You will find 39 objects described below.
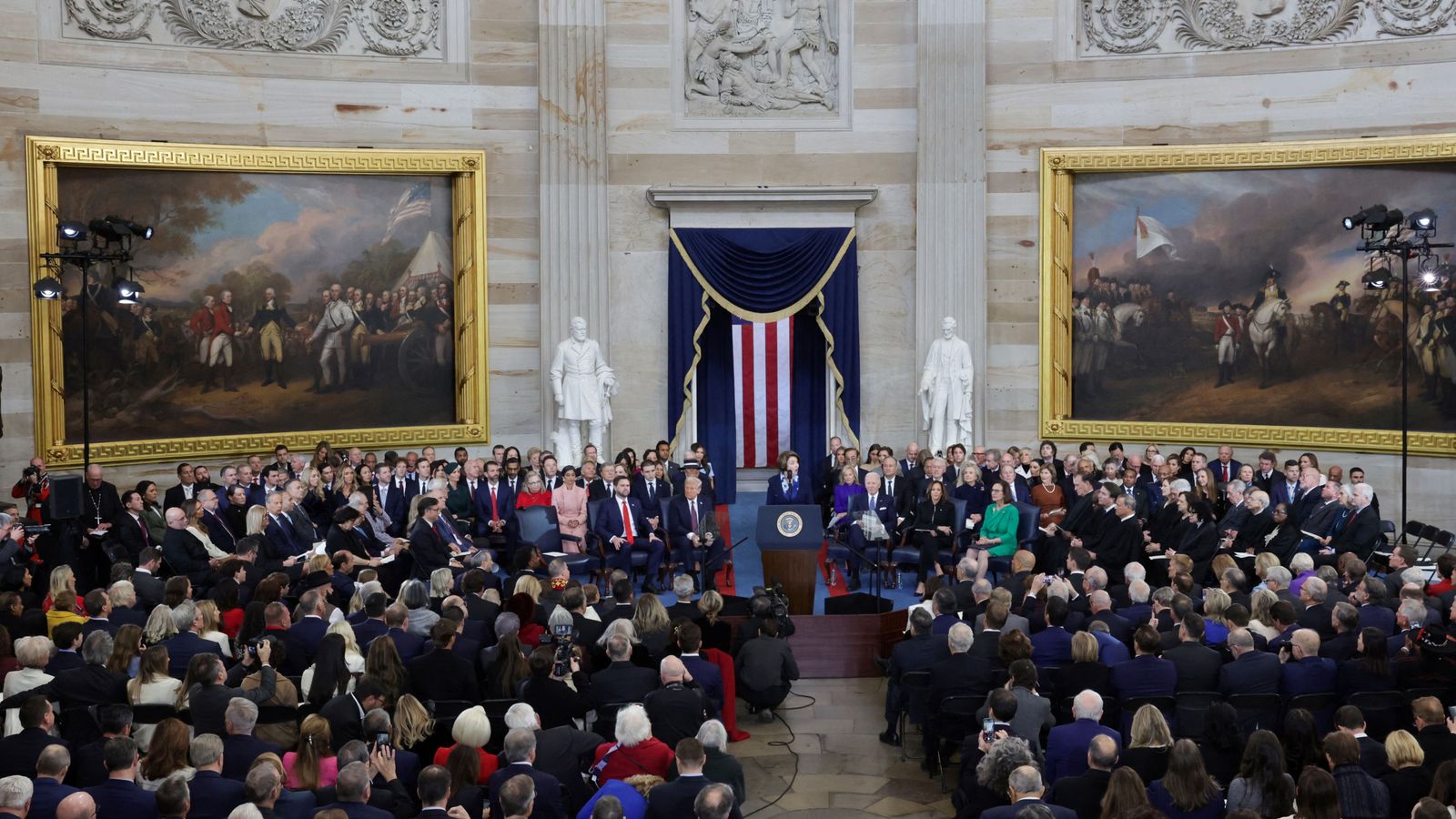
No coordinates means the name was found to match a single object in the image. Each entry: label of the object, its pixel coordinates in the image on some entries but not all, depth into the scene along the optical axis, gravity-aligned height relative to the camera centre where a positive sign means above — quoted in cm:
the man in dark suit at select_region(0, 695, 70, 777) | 898 -219
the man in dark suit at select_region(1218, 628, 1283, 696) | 1087 -215
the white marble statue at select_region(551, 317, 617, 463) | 2105 -7
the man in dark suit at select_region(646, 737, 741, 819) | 859 -236
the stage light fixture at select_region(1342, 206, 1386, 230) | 1853 +207
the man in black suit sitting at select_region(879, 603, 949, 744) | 1221 -223
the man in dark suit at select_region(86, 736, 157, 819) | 835 -230
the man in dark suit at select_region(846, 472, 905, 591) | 1772 -161
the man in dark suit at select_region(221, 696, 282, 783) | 891 -218
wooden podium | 1608 -182
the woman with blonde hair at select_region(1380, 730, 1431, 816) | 865 -230
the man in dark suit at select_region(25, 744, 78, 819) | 828 -225
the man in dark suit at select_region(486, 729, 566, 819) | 873 -231
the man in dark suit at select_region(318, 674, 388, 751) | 966 -213
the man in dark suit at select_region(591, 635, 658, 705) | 1086 -219
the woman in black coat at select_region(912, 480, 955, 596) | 1742 -172
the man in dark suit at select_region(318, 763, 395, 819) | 804 -222
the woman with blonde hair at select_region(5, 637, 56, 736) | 1026 -198
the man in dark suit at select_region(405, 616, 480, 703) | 1076 -213
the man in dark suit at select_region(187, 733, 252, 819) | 838 -229
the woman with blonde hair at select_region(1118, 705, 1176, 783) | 901 -222
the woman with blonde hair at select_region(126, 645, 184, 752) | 1018 -208
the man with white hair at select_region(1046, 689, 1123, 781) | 961 -231
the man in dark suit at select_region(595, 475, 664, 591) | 1734 -179
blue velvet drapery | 2236 +144
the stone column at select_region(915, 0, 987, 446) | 2214 +328
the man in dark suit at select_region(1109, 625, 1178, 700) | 1088 -214
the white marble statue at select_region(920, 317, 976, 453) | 2139 -7
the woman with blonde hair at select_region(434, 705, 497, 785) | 907 -213
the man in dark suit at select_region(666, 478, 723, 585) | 1759 -176
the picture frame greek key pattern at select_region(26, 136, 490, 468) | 1905 +142
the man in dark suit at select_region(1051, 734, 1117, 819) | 867 -235
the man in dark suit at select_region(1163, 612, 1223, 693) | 1105 -211
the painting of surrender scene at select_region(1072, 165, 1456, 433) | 2036 +109
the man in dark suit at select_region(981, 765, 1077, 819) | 823 -227
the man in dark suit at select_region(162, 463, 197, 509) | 1800 -132
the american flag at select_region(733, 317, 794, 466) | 2408 -4
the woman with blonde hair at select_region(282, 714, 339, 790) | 873 -223
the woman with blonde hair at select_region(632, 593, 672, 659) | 1201 -194
